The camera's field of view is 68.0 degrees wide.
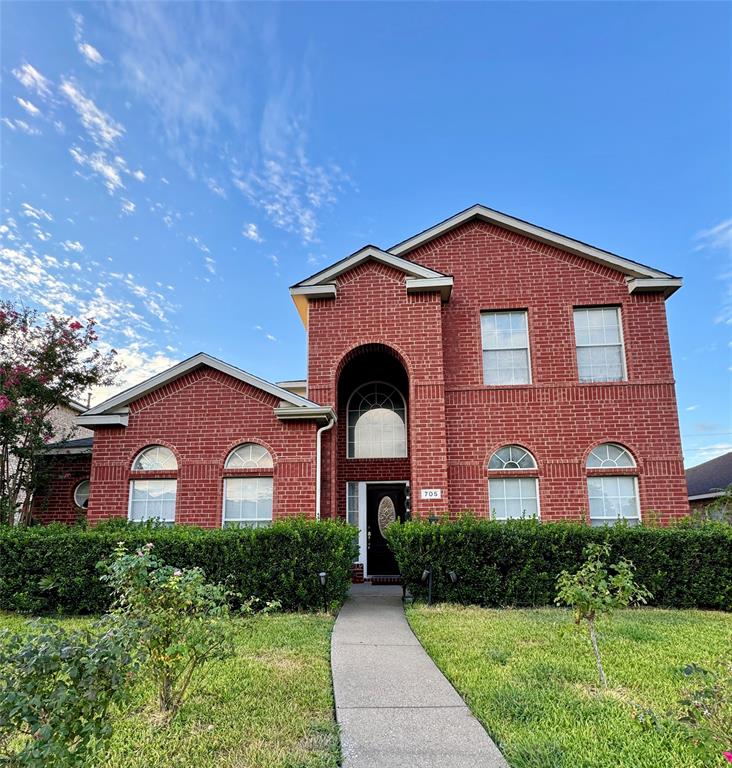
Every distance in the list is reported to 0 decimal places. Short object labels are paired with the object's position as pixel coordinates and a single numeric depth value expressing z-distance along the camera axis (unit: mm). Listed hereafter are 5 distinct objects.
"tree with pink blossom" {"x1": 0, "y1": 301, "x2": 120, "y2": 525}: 13148
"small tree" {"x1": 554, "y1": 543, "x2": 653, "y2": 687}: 5323
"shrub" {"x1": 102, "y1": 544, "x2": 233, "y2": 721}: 4287
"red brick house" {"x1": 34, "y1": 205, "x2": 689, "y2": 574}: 11539
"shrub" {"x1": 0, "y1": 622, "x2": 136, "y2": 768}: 2627
